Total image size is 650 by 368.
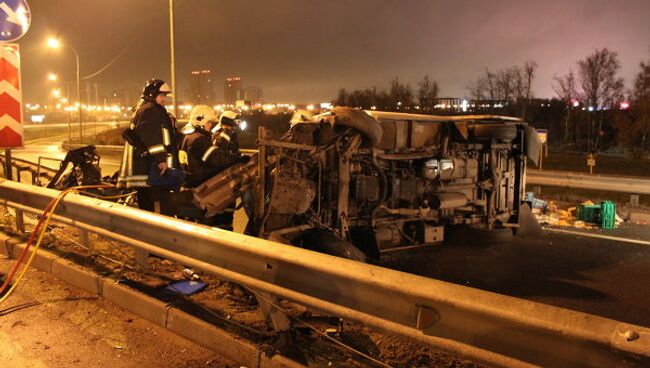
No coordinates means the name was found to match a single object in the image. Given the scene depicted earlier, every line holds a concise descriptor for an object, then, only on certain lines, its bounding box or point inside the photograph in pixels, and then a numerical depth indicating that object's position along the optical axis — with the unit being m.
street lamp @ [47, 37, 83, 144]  26.62
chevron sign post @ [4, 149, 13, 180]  7.27
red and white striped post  6.99
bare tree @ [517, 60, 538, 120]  44.91
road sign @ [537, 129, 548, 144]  14.28
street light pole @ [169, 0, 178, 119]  19.71
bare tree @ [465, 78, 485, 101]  49.14
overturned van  6.09
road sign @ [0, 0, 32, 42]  6.83
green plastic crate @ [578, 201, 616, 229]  9.90
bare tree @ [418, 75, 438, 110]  48.25
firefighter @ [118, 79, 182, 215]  5.92
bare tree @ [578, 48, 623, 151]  40.12
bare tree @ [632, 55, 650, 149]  35.00
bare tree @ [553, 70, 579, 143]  42.25
